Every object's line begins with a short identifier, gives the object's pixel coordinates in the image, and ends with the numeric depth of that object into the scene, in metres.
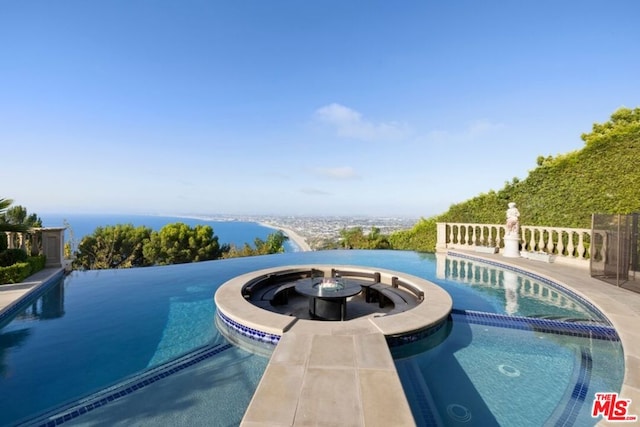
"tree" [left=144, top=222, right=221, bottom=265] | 22.52
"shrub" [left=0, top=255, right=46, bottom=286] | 7.86
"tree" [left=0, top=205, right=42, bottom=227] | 7.40
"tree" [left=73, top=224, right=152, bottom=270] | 21.16
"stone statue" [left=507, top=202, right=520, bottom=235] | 11.68
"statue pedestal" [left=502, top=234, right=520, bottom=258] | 11.88
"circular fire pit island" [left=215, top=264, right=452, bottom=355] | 4.56
